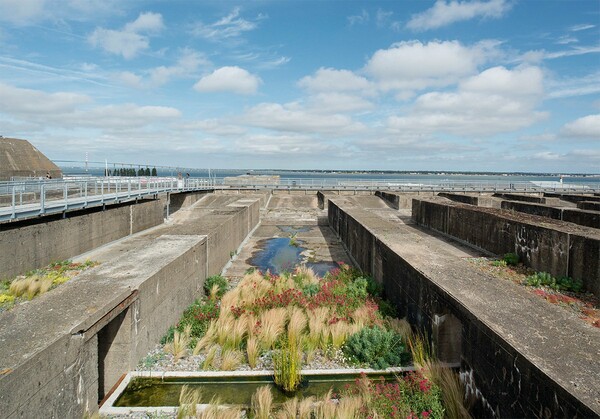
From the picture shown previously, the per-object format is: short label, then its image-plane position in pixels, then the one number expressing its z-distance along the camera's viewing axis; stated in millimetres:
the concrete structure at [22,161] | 22969
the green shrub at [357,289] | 9673
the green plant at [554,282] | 8321
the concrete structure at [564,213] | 12862
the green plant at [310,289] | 10039
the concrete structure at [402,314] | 3980
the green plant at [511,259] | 10719
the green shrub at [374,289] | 10055
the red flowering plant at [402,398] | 4914
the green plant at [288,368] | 5922
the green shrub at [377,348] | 6582
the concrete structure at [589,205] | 17338
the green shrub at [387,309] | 8586
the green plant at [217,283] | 10658
